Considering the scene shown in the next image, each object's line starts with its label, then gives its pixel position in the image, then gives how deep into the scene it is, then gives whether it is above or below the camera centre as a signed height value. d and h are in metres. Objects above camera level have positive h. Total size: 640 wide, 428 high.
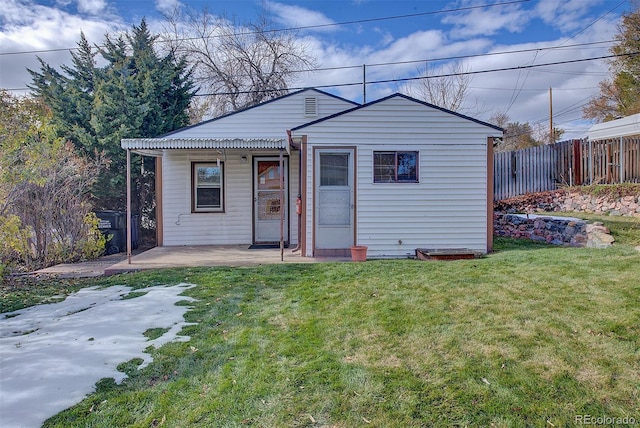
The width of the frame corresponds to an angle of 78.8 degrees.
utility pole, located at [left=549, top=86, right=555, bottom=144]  26.22 +6.17
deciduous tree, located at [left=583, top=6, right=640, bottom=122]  18.80 +6.62
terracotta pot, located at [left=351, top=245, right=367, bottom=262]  7.30 -0.83
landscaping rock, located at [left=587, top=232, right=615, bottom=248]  7.24 -0.61
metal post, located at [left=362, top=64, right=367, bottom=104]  17.70 +5.88
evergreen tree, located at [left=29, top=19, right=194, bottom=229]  12.36 +3.78
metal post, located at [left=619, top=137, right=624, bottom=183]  10.56 +1.28
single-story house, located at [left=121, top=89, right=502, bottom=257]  7.86 +0.66
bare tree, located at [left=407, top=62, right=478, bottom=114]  21.09 +6.46
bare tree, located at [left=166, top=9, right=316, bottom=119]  19.62 +7.86
